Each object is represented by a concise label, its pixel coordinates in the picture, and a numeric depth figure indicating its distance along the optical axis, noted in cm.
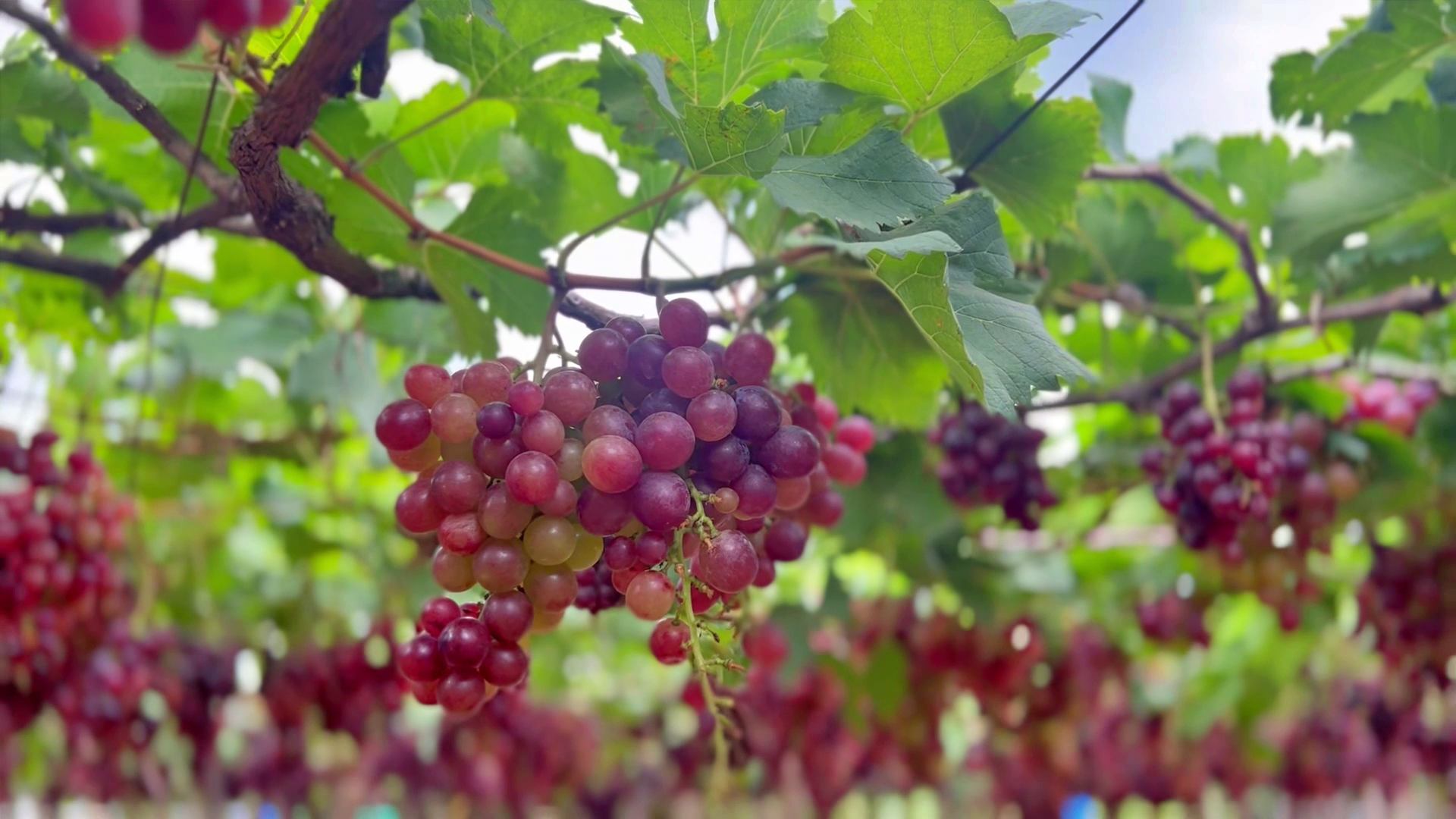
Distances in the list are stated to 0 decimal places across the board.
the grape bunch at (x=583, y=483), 63
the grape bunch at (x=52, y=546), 141
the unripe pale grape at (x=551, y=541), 66
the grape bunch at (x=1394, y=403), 163
